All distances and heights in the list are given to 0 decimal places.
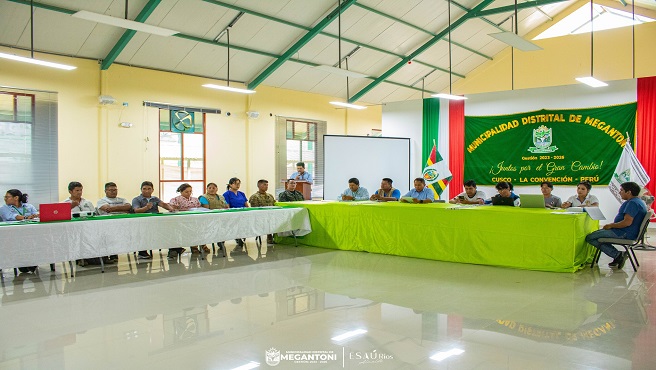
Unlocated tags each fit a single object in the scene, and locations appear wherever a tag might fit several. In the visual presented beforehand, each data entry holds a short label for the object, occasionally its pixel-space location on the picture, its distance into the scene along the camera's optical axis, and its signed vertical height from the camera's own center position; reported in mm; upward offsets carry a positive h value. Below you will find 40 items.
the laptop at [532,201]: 5629 -226
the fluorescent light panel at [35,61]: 5652 +1358
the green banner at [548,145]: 8805 +656
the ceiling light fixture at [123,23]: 5211 +1692
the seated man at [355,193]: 7633 -186
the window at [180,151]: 9484 +575
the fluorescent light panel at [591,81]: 7230 +1435
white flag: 8297 +149
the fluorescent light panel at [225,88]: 7779 +1421
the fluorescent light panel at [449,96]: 8664 +1465
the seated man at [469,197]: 6734 -222
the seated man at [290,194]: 7941 -206
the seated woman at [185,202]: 6633 -273
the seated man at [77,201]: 6023 -235
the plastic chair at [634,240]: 5176 -605
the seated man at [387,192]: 7659 -171
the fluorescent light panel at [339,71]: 7452 +1628
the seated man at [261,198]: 7438 -249
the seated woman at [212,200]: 6938 -258
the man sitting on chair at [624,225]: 5199 -455
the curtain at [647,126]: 8531 +898
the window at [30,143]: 7605 +577
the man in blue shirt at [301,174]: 9930 +123
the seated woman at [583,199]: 6816 -256
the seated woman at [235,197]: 7367 -236
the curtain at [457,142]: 10414 +787
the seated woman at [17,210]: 5621 -318
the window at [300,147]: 11422 +776
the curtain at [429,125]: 10688 +1160
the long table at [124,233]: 4758 -551
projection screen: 9430 +364
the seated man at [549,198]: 6875 -241
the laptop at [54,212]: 5074 -306
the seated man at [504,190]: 6117 -114
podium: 9664 -117
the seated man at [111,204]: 6262 -287
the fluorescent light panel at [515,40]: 6087 +1739
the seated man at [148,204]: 6496 -297
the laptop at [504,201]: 5988 -241
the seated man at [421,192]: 7164 -161
